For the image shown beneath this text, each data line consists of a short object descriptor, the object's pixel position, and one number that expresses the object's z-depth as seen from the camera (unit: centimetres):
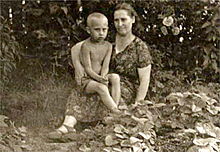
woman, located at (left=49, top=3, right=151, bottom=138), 512
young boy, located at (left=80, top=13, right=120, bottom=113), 497
